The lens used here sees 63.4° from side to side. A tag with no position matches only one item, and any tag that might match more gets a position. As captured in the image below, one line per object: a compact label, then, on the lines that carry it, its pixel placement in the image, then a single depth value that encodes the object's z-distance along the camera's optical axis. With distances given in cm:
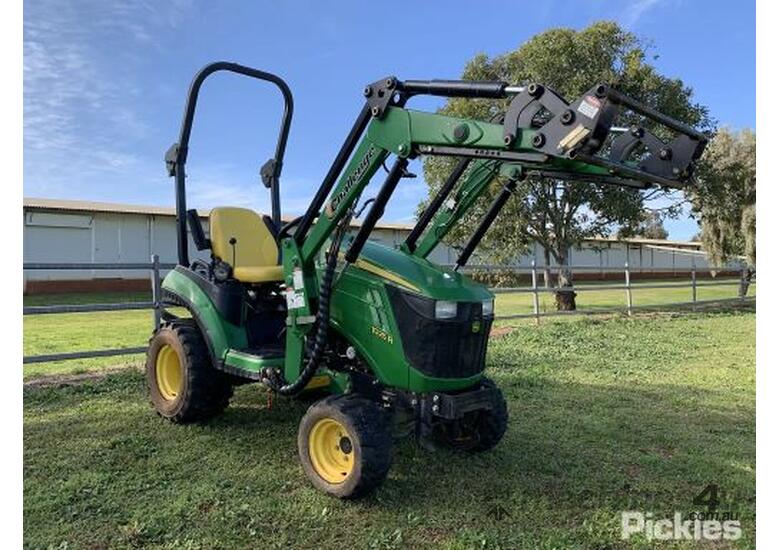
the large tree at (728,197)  1675
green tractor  347
